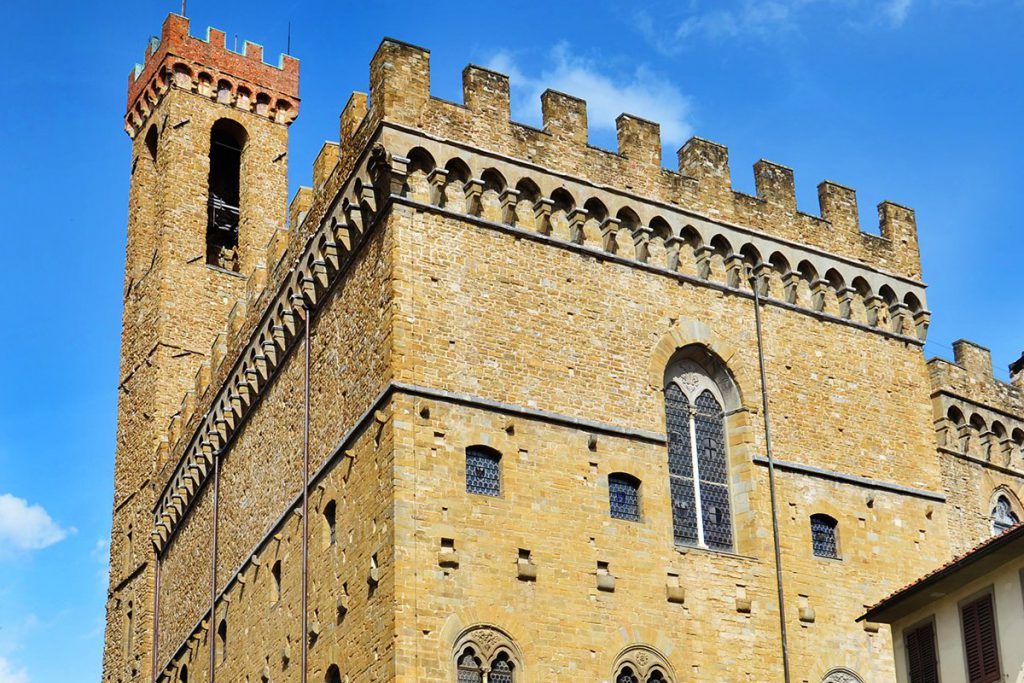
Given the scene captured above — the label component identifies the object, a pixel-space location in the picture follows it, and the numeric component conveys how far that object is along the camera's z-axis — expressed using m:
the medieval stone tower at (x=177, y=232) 37.97
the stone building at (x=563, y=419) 21.62
